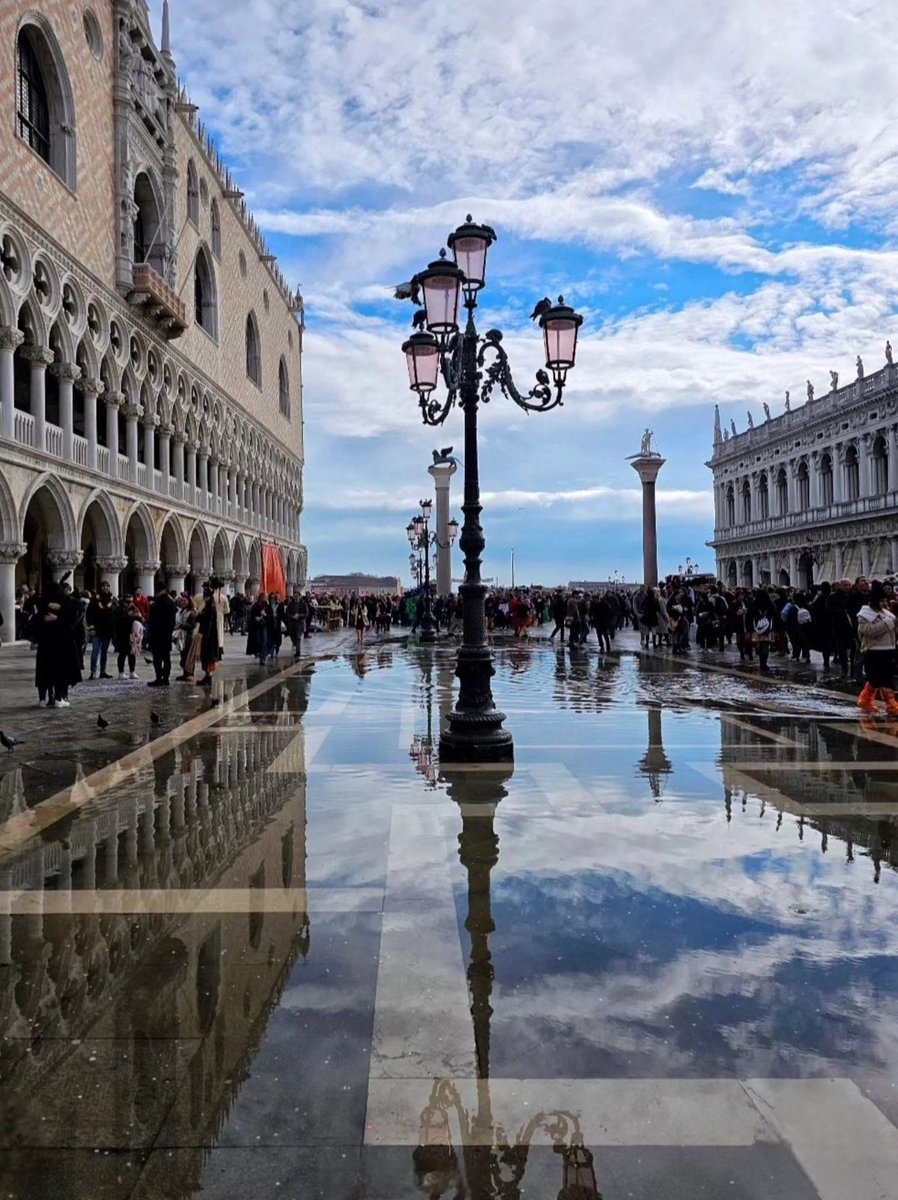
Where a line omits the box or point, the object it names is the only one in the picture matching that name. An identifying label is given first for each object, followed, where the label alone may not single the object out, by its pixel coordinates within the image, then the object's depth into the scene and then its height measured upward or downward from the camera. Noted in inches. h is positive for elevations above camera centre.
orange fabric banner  1584.6 +74.9
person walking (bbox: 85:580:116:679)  642.8 -7.4
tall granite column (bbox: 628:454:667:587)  1631.4 +183.2
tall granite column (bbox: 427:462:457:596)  1612.9 +174.0
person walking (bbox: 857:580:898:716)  415.2 -14.7
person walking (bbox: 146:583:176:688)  590.2 -9.7
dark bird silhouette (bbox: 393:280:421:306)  355.3 +126.5
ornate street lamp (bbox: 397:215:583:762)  315.6 +91.8
